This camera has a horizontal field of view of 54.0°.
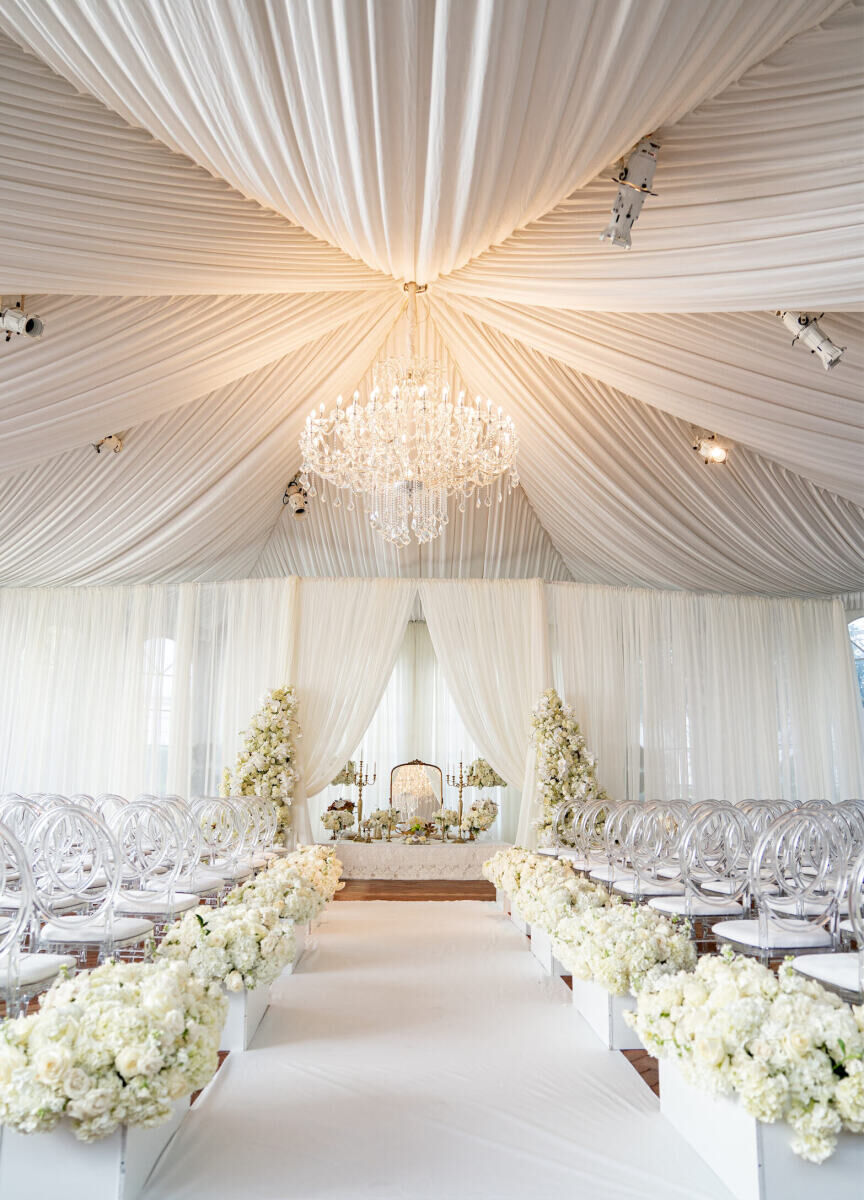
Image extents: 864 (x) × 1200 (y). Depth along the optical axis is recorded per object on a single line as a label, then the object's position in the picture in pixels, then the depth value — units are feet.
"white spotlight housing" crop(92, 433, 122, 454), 26.82
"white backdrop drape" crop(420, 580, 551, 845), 37.50
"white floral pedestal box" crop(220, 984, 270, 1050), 12.72
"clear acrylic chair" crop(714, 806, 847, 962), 13.14
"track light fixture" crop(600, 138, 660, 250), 14.51
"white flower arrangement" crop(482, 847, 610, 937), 15.78
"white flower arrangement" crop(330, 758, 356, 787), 40.76
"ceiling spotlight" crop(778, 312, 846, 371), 17.58
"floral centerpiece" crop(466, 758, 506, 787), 43.11
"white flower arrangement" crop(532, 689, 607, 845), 34.96
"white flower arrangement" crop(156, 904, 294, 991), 12.41
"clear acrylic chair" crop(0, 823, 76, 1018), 9.72
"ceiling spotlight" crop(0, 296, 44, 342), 17.57
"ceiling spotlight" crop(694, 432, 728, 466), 26.61
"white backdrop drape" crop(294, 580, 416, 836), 37.09
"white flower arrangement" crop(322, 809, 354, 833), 39.01
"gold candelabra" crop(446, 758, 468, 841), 45.04
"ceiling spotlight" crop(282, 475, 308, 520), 33.30
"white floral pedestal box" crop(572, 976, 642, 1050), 12.84
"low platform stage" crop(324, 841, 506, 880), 37.09
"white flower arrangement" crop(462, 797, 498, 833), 39.50
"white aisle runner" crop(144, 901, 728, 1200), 8.61
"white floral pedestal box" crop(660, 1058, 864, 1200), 7.86
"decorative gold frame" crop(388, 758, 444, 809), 44.27
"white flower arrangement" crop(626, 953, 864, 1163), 7.69
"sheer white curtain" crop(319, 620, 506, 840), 48.93
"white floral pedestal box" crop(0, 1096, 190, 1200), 7.72
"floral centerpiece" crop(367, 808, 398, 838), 40.09
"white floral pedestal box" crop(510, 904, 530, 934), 23.02
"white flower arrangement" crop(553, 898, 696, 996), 12.13
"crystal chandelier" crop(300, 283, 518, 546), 20.92
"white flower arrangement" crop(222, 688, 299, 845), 34.68
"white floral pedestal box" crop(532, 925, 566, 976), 17.74
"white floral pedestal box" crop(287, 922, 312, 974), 19.00
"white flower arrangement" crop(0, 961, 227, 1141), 7.38
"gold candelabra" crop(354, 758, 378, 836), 40.86
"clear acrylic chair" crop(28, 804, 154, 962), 12.91
